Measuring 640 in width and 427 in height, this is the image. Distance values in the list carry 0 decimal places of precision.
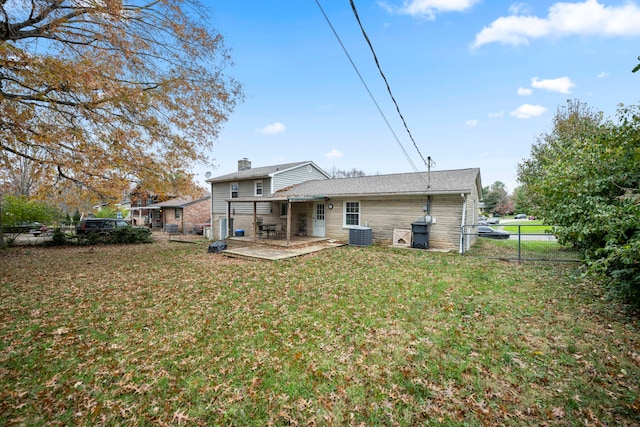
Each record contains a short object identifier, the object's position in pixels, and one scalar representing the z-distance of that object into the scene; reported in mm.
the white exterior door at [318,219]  15193
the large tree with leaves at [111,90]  7328
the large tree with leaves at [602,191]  4043
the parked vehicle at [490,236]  18862
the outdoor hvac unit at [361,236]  12906
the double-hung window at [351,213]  13977
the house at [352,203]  11633
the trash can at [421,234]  11508
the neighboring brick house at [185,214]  27078
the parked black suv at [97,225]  16469
